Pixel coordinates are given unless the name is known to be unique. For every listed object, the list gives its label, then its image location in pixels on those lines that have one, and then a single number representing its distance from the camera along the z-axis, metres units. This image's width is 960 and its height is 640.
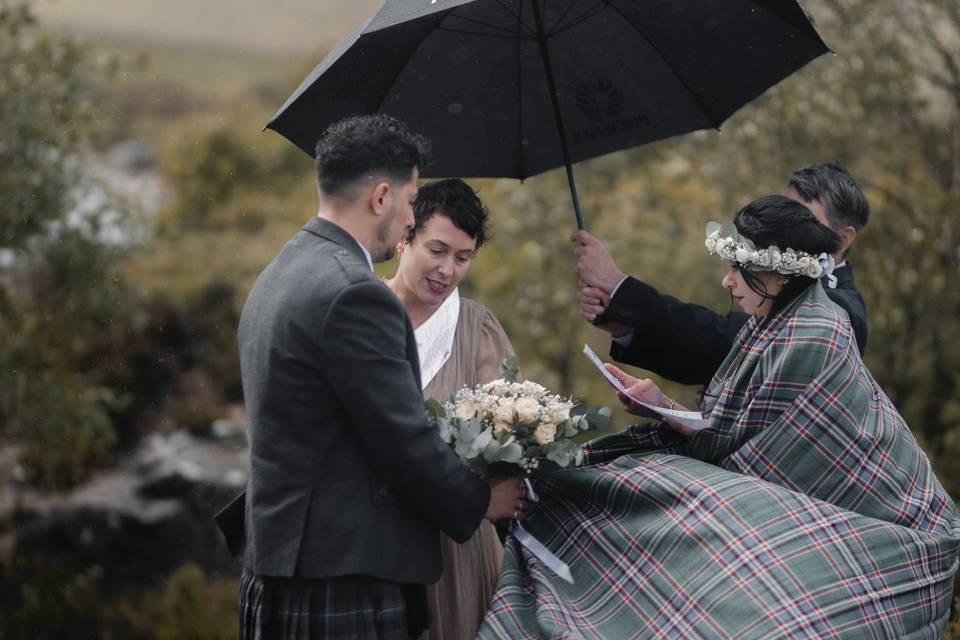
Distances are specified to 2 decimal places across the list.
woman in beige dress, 3.51
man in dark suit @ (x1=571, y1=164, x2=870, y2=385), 3.77
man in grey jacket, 2.69
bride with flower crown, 2.84
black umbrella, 3.59
